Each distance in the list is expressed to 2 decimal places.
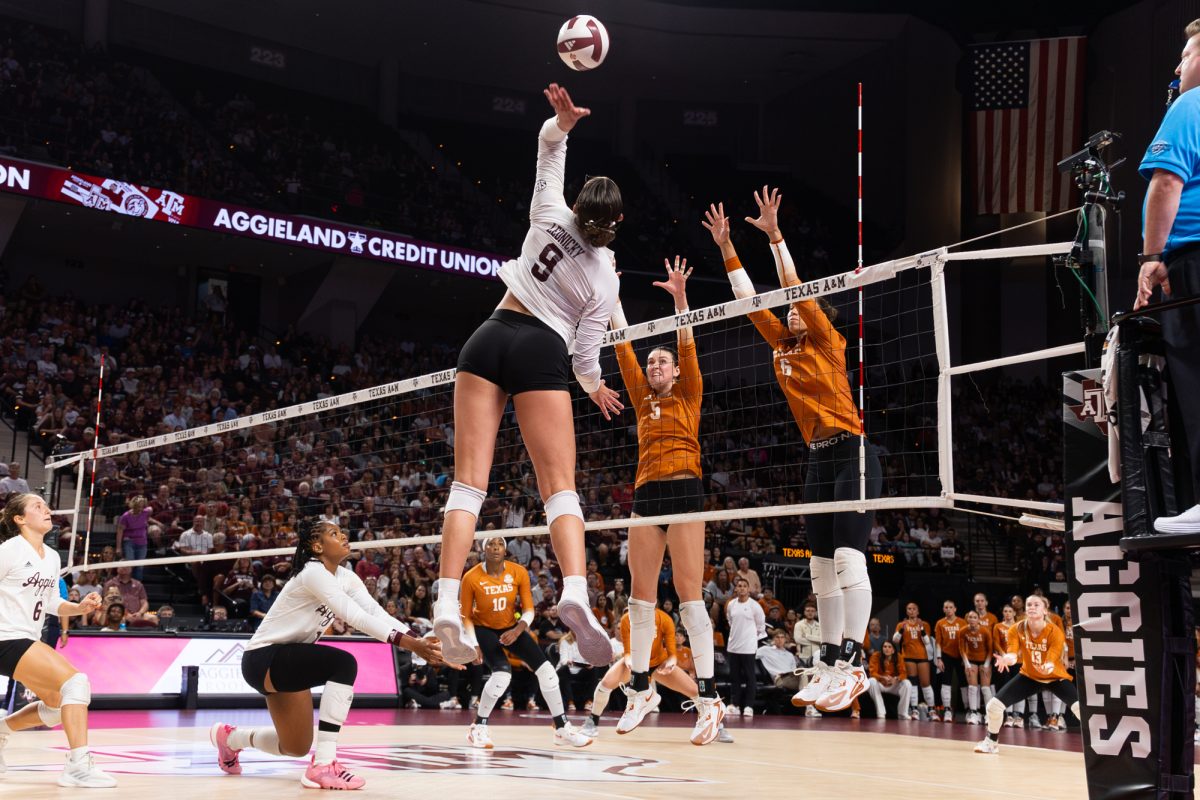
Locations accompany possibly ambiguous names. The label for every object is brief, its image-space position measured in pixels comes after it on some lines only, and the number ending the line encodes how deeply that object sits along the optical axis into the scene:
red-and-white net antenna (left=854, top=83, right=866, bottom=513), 6.77
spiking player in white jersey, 4.80
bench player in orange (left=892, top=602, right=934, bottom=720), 16.17
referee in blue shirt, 3.82
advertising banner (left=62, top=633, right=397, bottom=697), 12.70
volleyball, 5.21
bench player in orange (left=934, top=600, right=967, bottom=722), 16.02
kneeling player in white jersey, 6.71
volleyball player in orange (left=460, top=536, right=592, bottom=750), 9.73
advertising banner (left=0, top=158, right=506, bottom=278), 20.39
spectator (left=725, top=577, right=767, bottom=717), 14.14
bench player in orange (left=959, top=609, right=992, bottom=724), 15.65
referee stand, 3.92
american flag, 24.44
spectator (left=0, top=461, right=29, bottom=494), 16.06
